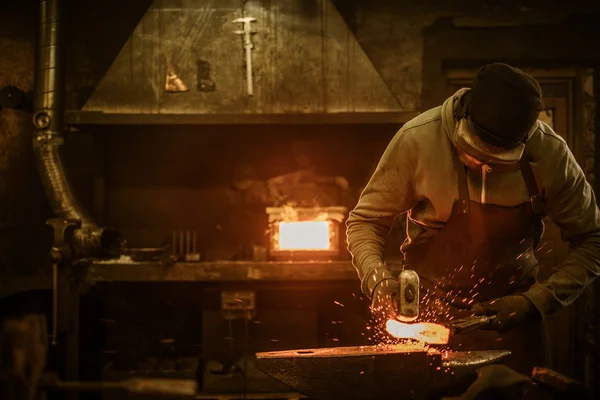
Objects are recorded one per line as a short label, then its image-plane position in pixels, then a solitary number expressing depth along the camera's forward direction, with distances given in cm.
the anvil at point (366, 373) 234
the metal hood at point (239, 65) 475
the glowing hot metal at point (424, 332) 259
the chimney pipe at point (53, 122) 475
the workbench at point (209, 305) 466
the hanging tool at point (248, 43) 476
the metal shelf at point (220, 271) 465
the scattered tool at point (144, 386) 204
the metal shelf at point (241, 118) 466
